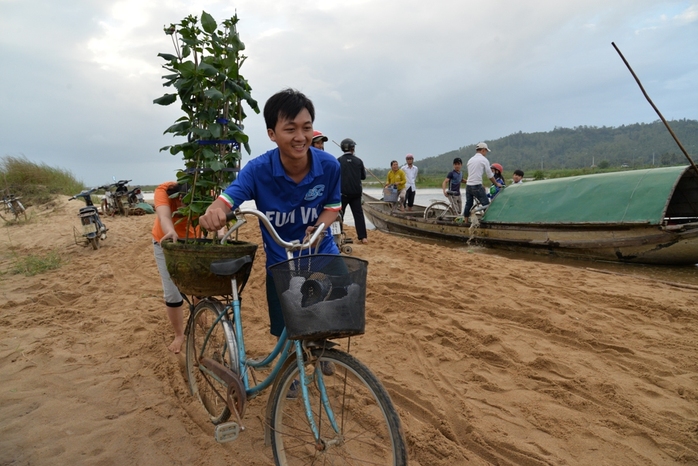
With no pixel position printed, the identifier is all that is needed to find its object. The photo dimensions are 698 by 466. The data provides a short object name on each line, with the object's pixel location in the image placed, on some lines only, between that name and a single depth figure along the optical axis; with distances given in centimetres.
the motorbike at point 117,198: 1428
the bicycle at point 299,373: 159
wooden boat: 683
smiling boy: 209
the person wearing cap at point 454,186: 1204
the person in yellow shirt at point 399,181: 1342
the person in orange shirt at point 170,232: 278
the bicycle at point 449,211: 1008
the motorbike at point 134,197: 1480
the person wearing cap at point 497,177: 1082
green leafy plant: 253
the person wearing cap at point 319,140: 591
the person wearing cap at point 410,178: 1310
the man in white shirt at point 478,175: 982
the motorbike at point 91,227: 859
